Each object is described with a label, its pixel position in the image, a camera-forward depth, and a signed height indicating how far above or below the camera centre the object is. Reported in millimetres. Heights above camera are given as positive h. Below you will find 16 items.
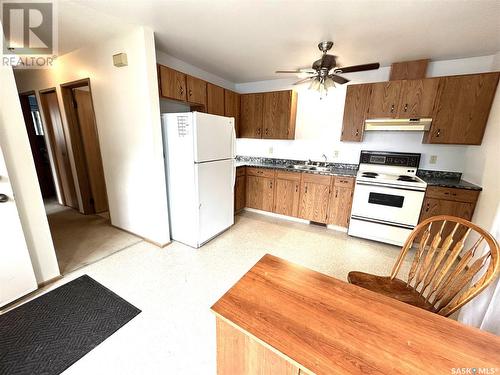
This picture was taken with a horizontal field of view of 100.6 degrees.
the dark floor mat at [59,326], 1324 -1423
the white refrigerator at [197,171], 2365 -446
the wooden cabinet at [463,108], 2422 +386
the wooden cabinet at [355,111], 2979 +379
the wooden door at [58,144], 3297 -225
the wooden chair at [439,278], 941 -751
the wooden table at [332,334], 646 -672
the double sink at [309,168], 3359 -512
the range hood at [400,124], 2713 +195
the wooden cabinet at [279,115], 3582 +367
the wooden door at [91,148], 3242 -267
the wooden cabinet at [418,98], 2633 +527
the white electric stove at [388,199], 2645 -772
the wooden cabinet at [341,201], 3041 -925
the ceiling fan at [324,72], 2223 +683
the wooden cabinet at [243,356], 751 -830
